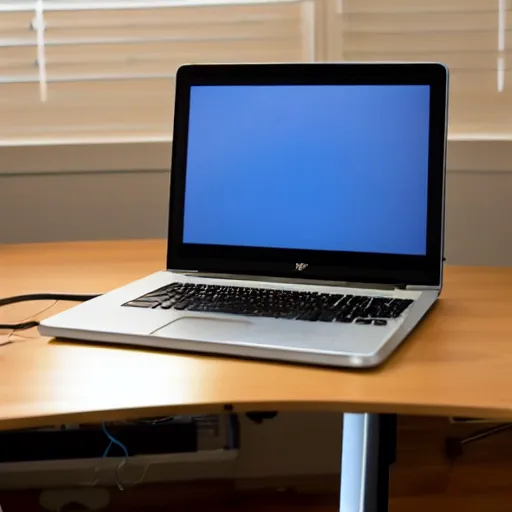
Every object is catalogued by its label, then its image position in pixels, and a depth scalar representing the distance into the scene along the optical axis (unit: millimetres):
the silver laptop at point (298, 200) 1247
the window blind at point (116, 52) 1855
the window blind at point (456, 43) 1822
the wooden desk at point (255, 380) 1030
